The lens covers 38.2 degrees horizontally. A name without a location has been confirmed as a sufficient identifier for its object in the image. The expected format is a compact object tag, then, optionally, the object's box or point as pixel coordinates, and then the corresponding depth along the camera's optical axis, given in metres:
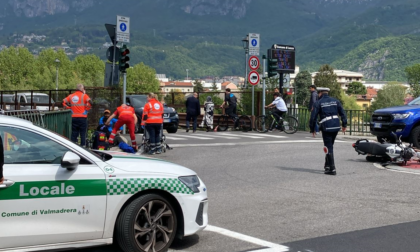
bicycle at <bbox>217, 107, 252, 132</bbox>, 25.30
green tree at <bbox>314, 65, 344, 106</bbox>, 138.38
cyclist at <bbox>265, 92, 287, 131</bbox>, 24.00
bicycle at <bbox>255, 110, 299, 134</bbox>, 24.30
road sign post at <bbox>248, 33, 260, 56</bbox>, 25.42
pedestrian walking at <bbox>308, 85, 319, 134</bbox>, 22.65
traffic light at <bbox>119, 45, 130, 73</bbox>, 19.70
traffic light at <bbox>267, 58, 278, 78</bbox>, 25.08
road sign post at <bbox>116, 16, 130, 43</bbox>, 19.28
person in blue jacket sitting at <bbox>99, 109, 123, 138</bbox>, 16.44
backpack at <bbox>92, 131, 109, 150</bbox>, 15.45
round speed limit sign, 25.10
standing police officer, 12.30
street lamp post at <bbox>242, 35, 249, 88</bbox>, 30.18
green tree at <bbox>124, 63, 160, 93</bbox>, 143.25
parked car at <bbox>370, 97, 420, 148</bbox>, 16.56
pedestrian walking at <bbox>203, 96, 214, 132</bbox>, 25.33
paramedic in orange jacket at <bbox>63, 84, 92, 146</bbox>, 15.86
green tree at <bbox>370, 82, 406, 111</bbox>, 142.25
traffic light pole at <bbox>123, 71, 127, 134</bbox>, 18.23
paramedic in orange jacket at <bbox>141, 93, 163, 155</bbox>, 16.23
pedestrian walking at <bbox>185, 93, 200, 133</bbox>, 24.61
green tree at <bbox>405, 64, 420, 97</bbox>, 170.55
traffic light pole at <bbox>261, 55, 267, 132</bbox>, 25.03
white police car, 5.55
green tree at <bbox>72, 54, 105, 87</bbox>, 109.36
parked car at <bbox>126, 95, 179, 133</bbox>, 24.86
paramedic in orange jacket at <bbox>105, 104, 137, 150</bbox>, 16.02
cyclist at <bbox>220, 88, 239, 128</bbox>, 24.83
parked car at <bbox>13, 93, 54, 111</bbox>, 32.72
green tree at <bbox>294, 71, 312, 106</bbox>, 136.12
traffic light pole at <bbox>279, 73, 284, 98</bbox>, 27.23
